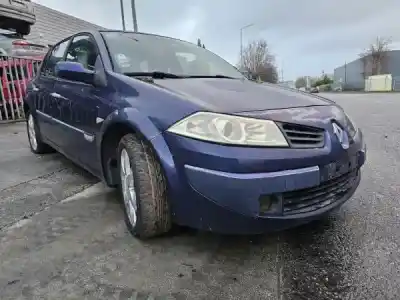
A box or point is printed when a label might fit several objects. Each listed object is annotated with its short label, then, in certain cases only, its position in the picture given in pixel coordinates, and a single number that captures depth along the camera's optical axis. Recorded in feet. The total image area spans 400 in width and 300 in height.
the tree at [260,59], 163.48
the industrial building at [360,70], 189.18
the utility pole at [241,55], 127.39
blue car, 6.35
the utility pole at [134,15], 49.13
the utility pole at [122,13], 54.39
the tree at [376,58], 188.03
